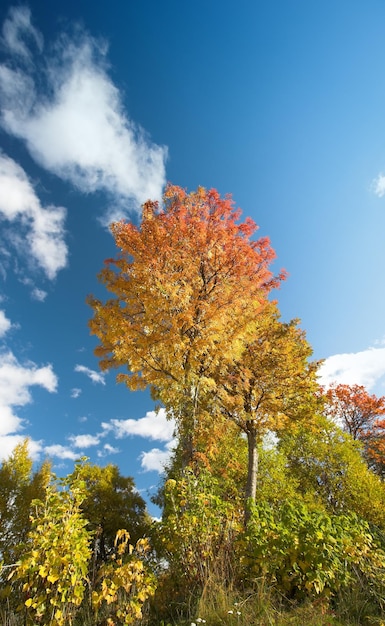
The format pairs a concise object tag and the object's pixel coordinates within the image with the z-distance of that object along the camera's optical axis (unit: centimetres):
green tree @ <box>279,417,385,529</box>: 1398
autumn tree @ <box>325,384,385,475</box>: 2100
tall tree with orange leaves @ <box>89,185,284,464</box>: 821
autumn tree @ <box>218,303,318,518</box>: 1075
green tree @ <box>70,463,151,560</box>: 1755
